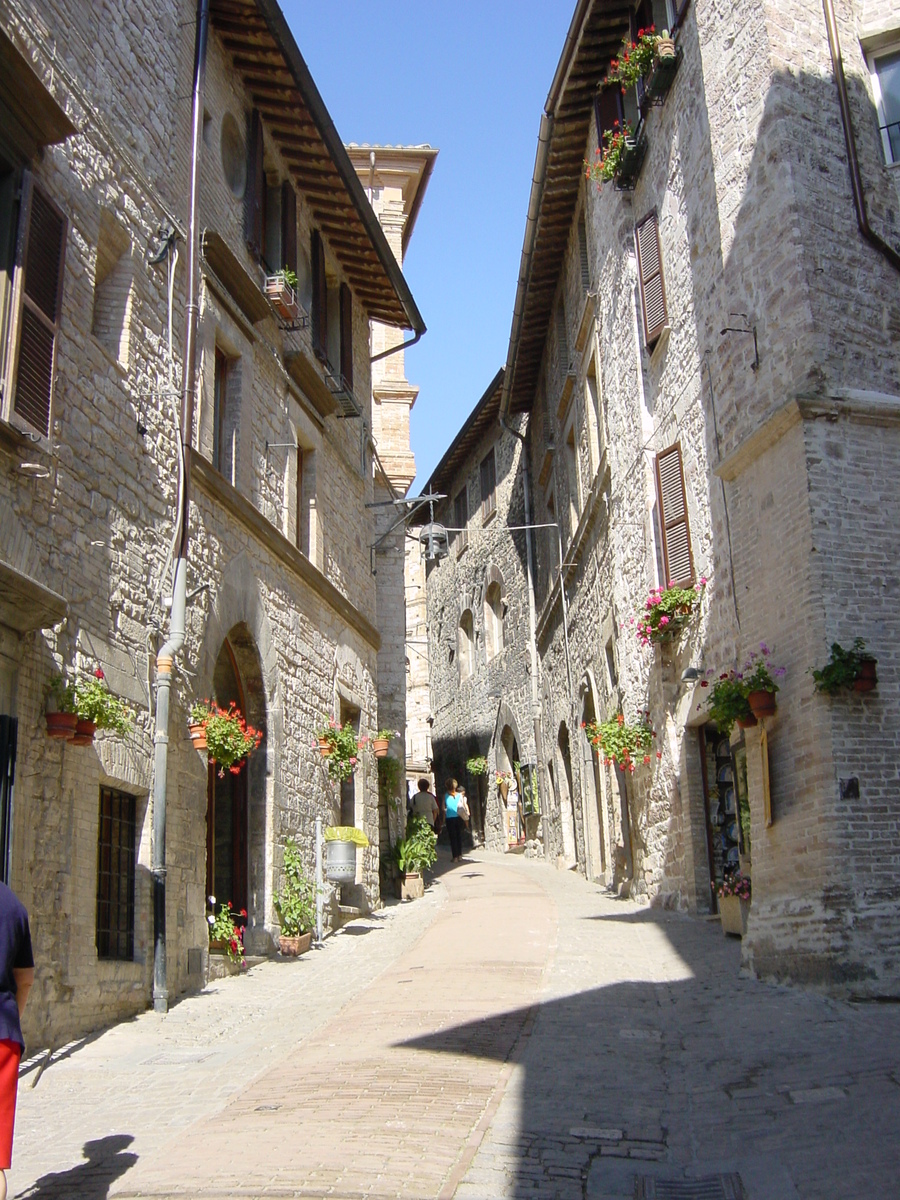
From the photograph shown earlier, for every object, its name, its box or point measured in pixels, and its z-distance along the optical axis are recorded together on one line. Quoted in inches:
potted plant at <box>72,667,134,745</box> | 289.0
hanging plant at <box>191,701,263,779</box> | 376.8
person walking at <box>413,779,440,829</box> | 697.6
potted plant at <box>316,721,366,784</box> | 516.4
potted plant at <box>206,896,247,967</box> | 389.4
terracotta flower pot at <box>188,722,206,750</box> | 372.2
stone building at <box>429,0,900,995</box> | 327.0
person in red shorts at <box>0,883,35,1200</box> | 153.4
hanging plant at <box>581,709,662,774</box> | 495.8
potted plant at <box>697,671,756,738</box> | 352.5
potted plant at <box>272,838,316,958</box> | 434.6
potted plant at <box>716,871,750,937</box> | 376.8
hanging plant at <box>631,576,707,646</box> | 446.3
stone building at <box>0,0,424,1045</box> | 286.8
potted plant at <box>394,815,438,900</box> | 620.4
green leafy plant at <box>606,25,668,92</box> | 485.7
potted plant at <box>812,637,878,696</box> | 321.7
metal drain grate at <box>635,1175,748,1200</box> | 178.5
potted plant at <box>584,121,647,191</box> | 519.8
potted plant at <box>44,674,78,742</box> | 280.7
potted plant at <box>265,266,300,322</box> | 507.5
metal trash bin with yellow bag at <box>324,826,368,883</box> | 474.9
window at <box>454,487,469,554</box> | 1148.5
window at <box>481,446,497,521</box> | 1056.8
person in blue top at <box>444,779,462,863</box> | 831.1
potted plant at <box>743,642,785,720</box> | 346.0
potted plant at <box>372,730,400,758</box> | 590.9
